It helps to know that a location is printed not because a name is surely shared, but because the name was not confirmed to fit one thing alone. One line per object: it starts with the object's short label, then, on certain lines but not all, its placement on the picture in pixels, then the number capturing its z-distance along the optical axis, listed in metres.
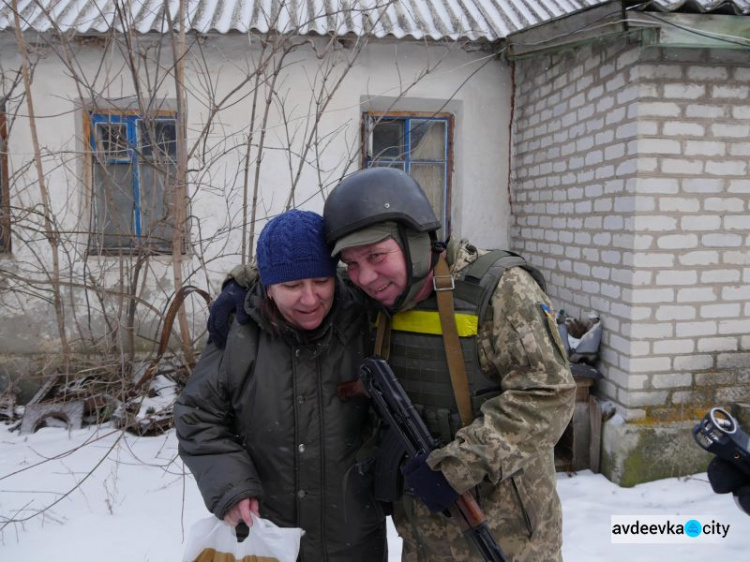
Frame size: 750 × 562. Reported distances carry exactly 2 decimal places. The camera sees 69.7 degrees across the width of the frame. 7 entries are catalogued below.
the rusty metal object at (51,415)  3.83
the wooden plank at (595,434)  3.59
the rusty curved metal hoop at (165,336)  3.45
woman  1.53
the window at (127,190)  4.41
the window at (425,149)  4.94
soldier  1.38
